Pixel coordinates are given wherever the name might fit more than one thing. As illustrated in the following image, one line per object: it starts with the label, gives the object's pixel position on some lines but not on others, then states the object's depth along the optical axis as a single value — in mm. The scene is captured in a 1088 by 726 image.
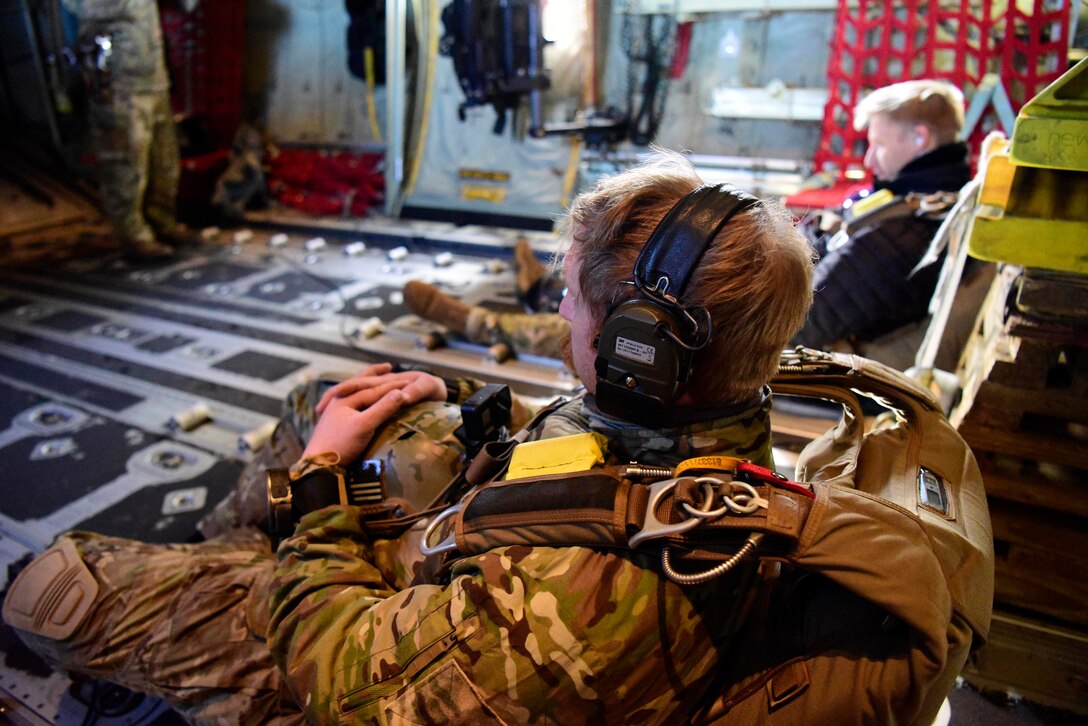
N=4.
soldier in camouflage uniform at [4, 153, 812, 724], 1052
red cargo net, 4844
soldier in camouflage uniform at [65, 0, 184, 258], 5695
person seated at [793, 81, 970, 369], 2936
